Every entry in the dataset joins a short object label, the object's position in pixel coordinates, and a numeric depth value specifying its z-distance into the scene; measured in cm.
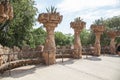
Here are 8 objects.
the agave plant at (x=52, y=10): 498
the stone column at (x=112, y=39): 886
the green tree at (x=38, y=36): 1188
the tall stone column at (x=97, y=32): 751
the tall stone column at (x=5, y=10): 274
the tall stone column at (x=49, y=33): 493
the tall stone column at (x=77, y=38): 630
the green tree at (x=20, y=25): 965
